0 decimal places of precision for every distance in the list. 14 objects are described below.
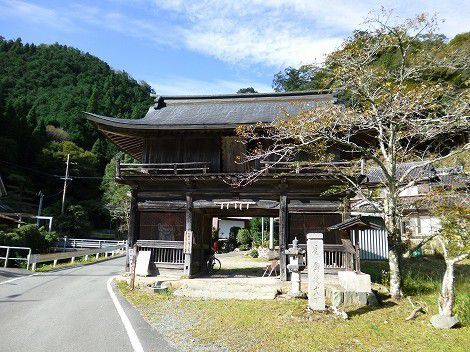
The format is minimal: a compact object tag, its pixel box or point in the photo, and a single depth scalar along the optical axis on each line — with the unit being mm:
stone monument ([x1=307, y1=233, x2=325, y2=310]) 9273
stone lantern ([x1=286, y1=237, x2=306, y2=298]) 10906
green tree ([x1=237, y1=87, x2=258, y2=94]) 92212
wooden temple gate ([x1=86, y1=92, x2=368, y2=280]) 14543
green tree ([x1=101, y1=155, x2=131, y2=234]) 49219
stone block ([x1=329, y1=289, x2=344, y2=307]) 9914
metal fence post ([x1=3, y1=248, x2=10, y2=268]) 18470
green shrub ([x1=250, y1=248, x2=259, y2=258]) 29844
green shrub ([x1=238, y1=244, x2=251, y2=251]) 37312
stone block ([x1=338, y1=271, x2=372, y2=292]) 10594
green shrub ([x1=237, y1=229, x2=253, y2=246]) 38291
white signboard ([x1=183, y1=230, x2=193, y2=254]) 14773
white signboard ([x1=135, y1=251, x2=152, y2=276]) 14719
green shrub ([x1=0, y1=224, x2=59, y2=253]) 21028
